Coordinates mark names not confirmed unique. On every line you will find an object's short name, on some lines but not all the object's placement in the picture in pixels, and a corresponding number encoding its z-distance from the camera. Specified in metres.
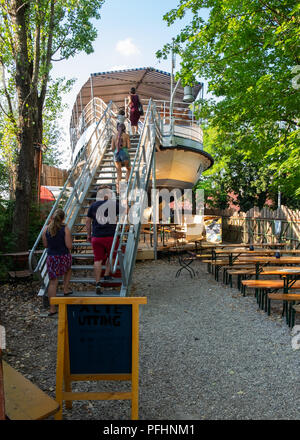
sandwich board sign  2.78
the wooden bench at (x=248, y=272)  6.66
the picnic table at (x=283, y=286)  5.62
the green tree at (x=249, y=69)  8.57
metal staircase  6.23
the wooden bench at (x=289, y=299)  5.50
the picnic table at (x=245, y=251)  8.63
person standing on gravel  5.79
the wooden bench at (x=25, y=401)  2.28
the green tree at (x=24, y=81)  8.52
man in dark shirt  6.12
